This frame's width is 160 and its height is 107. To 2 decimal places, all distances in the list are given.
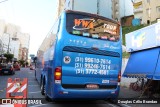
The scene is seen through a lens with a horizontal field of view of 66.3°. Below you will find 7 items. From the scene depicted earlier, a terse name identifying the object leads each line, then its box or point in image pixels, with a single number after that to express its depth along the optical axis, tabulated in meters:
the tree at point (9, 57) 38.79
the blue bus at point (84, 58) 4.35
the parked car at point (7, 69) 15.62
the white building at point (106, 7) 28.83
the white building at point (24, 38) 74.70
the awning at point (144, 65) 5.62
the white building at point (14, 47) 63.13
